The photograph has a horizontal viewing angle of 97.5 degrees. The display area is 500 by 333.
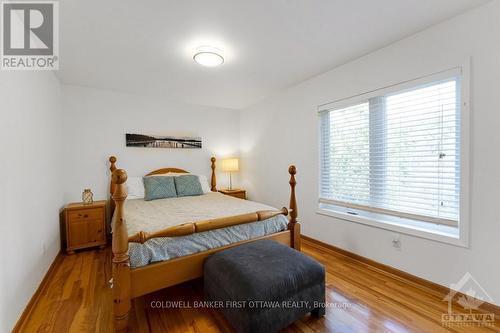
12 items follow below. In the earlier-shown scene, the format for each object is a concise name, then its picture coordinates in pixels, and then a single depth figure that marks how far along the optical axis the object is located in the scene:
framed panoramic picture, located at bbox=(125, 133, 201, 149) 3.61
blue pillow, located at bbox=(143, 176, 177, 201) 3.16
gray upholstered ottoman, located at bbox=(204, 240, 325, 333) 1.37
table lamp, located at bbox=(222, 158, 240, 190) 4.32
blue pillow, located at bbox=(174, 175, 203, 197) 3.39
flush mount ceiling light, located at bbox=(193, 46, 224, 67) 2.20
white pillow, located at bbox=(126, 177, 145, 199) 3.29
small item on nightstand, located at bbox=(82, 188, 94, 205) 3.12
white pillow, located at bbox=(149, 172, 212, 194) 3.68
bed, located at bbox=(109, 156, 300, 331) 1.50
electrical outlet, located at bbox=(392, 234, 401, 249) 2.18
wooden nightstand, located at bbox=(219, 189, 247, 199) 4.17
